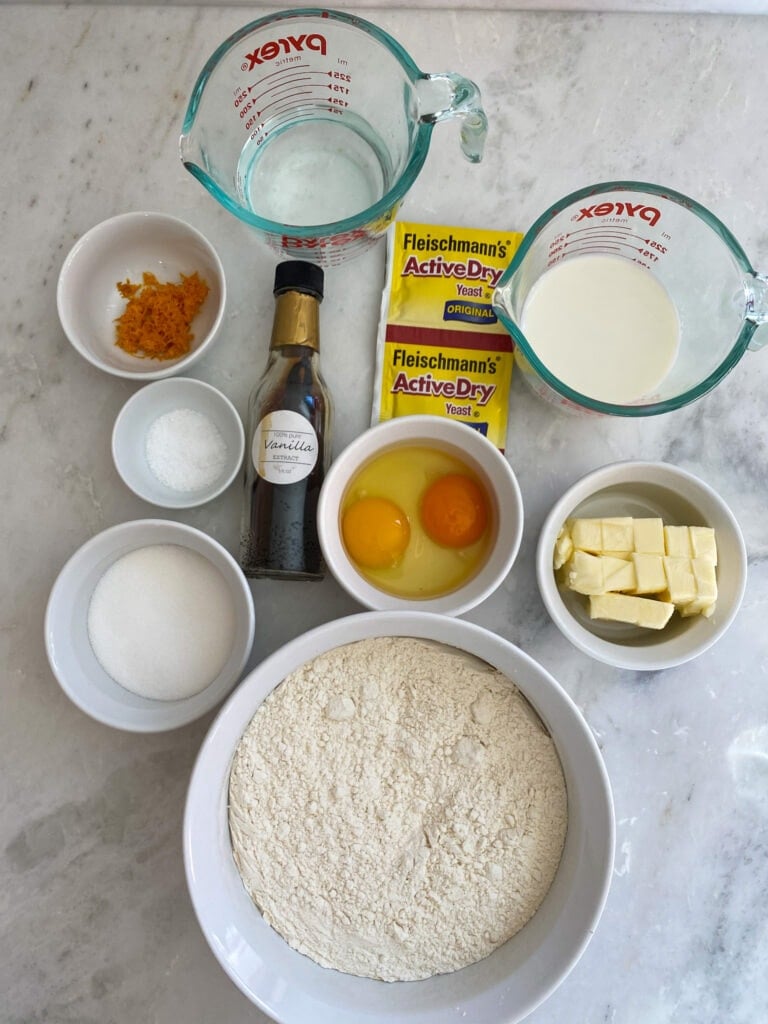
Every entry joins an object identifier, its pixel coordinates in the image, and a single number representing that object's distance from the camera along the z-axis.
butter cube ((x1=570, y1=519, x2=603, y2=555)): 0.42
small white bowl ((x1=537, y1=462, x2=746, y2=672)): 0.42
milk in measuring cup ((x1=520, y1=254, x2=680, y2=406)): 0.43
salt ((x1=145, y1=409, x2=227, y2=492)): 0.44
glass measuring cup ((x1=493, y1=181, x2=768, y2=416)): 0.40
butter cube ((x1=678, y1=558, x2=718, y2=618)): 0.42
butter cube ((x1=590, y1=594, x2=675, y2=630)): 0.41
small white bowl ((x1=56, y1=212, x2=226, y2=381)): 0.44
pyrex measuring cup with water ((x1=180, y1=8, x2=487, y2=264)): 0.38
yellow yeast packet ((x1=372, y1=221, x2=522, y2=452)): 0.46
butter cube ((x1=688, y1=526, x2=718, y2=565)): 0.42
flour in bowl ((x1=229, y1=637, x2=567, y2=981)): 0.37
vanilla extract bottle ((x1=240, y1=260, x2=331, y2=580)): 0.42
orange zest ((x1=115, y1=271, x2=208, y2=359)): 0.45
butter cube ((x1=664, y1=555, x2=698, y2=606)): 0.41
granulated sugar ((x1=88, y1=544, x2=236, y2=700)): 0.43
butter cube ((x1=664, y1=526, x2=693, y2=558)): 0.42
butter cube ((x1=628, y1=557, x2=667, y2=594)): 0.41
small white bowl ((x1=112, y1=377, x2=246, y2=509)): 0.44
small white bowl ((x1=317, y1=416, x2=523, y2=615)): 0.41
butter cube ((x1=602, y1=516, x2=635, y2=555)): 0.42
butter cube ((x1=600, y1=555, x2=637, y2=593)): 0.41
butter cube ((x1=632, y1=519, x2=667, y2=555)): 0.42
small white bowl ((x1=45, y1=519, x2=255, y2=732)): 0.41
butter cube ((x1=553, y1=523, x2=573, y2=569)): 0.43
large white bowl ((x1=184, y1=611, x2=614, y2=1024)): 0.35
